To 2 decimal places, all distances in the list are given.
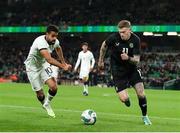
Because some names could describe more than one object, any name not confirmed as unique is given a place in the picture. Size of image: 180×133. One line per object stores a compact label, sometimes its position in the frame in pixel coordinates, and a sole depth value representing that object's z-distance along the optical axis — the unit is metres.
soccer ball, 12.27
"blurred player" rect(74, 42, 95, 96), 27.72
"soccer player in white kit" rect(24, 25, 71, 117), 13.86
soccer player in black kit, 12.86
